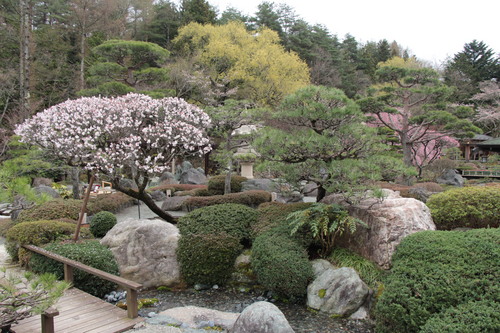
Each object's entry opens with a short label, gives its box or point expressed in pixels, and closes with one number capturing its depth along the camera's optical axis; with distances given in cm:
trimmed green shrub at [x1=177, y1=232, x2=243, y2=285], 661
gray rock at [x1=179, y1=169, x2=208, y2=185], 1822
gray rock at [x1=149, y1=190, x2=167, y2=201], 1419
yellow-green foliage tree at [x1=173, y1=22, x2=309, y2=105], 2392
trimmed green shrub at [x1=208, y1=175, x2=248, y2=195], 1299
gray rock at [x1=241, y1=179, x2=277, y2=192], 1313
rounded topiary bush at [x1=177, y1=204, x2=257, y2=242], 723
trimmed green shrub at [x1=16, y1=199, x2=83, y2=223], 911
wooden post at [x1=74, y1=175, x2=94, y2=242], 704
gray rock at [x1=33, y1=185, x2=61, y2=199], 1356
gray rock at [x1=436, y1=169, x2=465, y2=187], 1878
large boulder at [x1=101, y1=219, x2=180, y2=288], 679
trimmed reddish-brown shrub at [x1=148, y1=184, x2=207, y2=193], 1501
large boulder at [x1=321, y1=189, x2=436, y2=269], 591
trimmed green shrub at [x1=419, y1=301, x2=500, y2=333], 376
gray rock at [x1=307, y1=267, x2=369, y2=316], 548
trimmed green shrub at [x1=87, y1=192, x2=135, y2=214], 1131
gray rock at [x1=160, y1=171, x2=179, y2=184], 1845
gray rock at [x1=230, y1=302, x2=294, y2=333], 441
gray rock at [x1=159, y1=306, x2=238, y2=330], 520
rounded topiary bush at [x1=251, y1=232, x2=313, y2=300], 572
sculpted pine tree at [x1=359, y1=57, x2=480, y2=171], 1275
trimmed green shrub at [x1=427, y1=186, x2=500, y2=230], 655
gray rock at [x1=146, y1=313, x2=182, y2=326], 505
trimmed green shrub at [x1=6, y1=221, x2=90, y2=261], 724
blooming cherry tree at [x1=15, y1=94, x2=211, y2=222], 757
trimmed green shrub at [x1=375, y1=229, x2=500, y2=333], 426
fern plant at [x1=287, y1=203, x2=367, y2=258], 625
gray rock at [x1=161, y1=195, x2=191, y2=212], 1198
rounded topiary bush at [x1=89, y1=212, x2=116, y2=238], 849
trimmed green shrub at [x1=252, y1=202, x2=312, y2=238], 714
